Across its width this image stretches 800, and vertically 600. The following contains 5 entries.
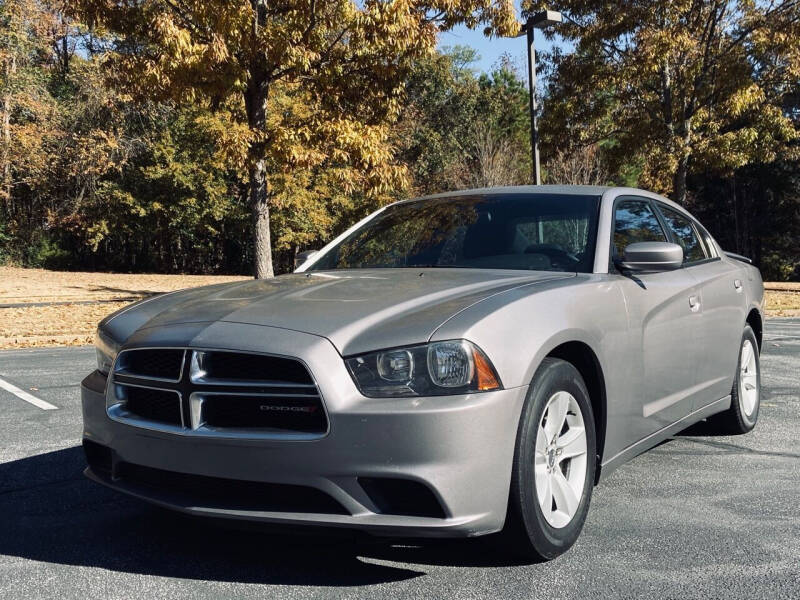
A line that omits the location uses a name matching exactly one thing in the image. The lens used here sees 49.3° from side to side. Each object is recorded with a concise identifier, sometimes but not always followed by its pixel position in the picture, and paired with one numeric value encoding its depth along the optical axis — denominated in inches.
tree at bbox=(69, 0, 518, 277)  551.5
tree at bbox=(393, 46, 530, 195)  1622.8
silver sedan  117.1
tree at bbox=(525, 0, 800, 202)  826.2
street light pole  721.6
